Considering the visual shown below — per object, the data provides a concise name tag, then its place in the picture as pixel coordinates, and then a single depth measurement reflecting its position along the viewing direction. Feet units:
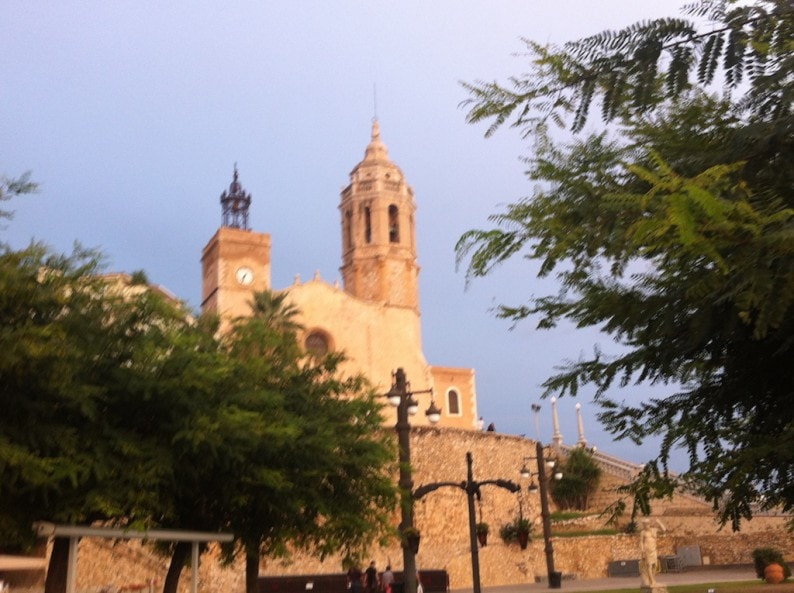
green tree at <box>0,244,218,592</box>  39.86
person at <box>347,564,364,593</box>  75.82
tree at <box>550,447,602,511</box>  176.76
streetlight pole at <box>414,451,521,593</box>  55.52
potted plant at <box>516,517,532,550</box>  62.13
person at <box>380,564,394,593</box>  75.43
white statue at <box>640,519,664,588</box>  72.43
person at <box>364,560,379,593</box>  78.74
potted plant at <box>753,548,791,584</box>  75.92
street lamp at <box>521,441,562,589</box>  93.09
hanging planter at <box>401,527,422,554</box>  50.93
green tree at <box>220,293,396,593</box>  52.44
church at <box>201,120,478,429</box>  161.17
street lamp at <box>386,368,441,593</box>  51.52
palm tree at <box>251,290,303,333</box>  127.85
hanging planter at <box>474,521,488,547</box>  63.67
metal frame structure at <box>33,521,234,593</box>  37.63
